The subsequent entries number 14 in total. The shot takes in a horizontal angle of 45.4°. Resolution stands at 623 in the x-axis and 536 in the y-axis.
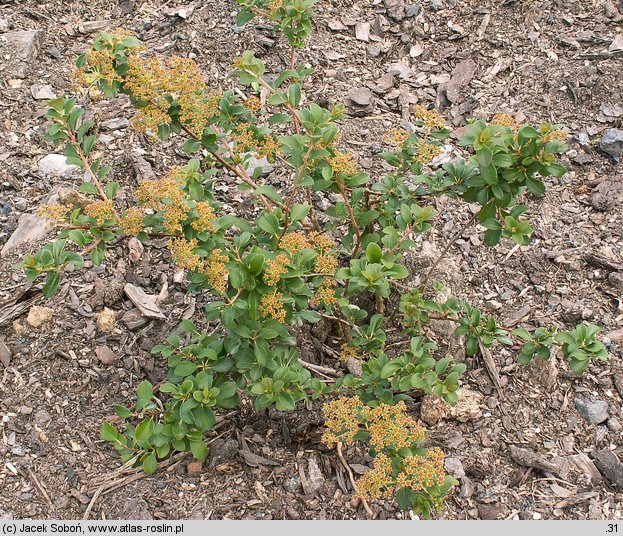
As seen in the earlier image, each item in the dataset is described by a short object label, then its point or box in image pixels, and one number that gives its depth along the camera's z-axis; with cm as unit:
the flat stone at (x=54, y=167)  414
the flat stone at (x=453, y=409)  312
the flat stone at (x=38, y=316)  345
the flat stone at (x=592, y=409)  320
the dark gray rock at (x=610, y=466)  299
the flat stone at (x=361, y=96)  450
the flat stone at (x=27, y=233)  375
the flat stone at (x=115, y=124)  440
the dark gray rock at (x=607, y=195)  393
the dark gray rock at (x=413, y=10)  495
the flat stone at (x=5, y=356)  332
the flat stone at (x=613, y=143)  411
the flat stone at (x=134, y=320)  345
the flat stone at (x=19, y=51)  468
